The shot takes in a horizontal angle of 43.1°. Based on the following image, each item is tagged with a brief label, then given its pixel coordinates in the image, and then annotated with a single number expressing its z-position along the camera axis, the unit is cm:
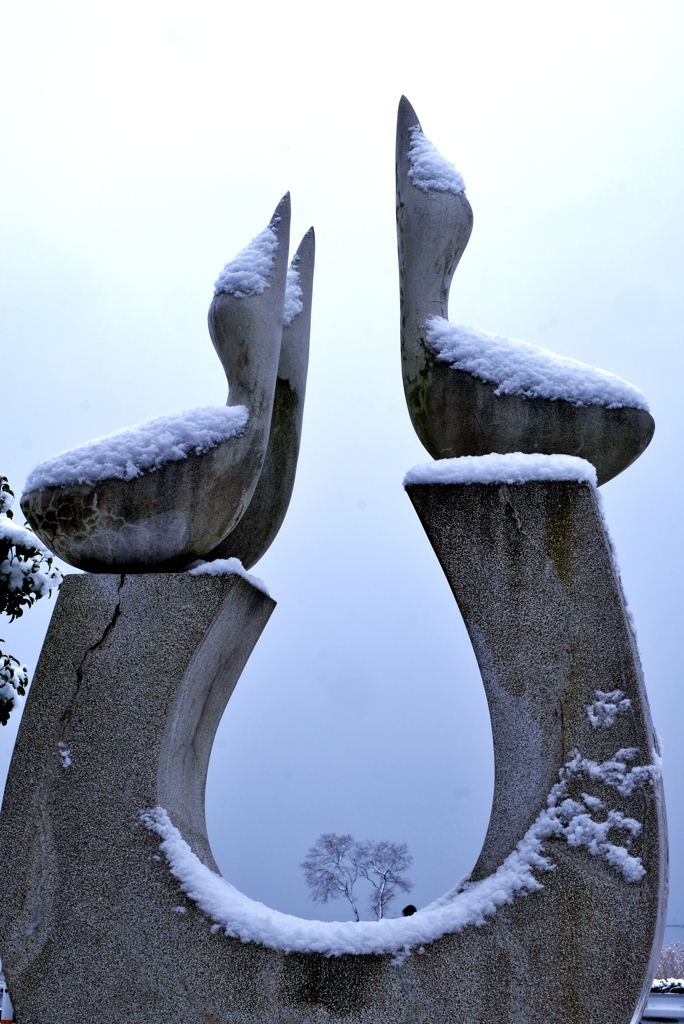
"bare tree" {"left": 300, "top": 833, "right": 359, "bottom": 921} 1552
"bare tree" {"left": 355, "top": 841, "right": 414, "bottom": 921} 1675
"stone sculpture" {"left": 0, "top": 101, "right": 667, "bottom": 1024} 292
